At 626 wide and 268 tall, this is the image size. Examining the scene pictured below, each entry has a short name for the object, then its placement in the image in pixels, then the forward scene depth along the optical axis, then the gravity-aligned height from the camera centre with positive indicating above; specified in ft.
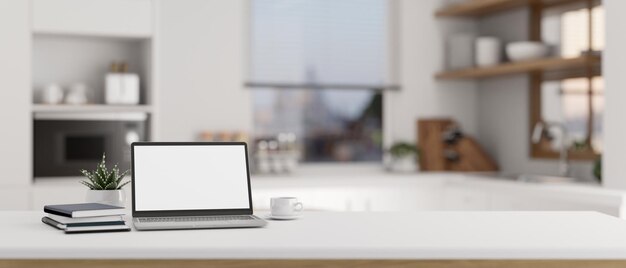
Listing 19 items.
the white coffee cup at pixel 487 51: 18.74 +1.74
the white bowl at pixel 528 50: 17.47 +1.63
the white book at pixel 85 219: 7.70 -0.85
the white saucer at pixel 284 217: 8.70 -0.94
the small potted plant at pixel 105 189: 8.93 -0.65
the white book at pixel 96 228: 7.52 -0.91
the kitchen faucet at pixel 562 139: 17.11 -0.26
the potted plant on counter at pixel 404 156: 19.07 -0.66
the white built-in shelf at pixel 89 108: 15.75 +0.42
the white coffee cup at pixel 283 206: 8.70 -0.83
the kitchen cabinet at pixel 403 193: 15.17 -1.29
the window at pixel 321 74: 18.90 +1.28
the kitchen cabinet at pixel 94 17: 15.71 +2.19
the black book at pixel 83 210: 7.73 -0.77
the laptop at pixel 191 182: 8.23 -0.55
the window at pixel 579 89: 16.57 +0.78
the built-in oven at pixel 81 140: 16.12 -0.20
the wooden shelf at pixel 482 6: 17.95 +2.74
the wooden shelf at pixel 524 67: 15.97 +1.26
